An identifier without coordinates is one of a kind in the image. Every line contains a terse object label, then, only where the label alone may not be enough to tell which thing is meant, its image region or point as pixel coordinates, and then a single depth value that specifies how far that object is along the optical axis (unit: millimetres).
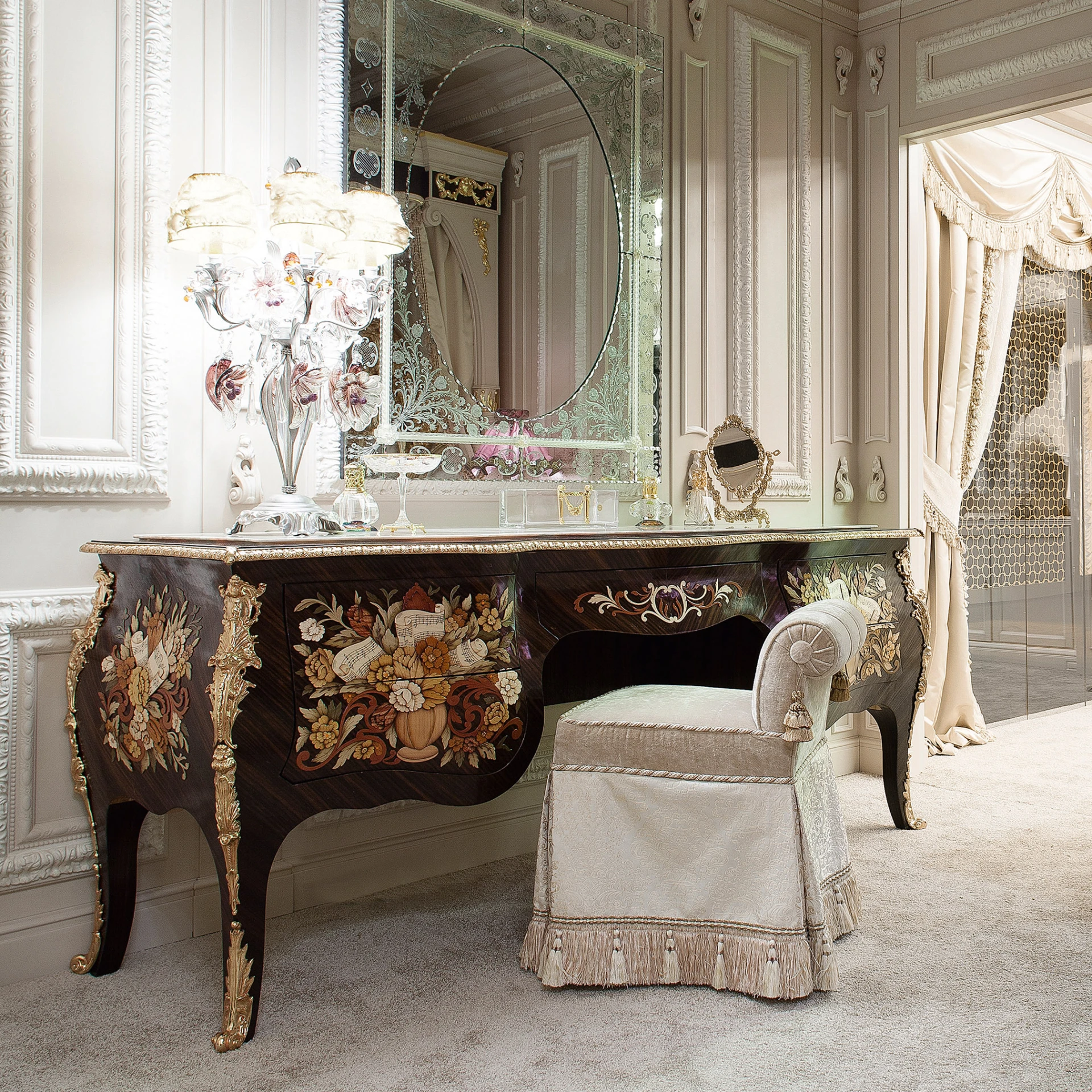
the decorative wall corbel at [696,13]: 3424
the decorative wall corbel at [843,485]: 3943
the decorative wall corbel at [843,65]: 3934
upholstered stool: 2029
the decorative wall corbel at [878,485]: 3959
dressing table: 1827
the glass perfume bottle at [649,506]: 3137
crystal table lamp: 2141
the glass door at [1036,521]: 4512
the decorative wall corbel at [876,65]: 3938
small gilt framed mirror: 3398
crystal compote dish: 2418
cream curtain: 4168
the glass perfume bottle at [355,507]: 2295
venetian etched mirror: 2709
